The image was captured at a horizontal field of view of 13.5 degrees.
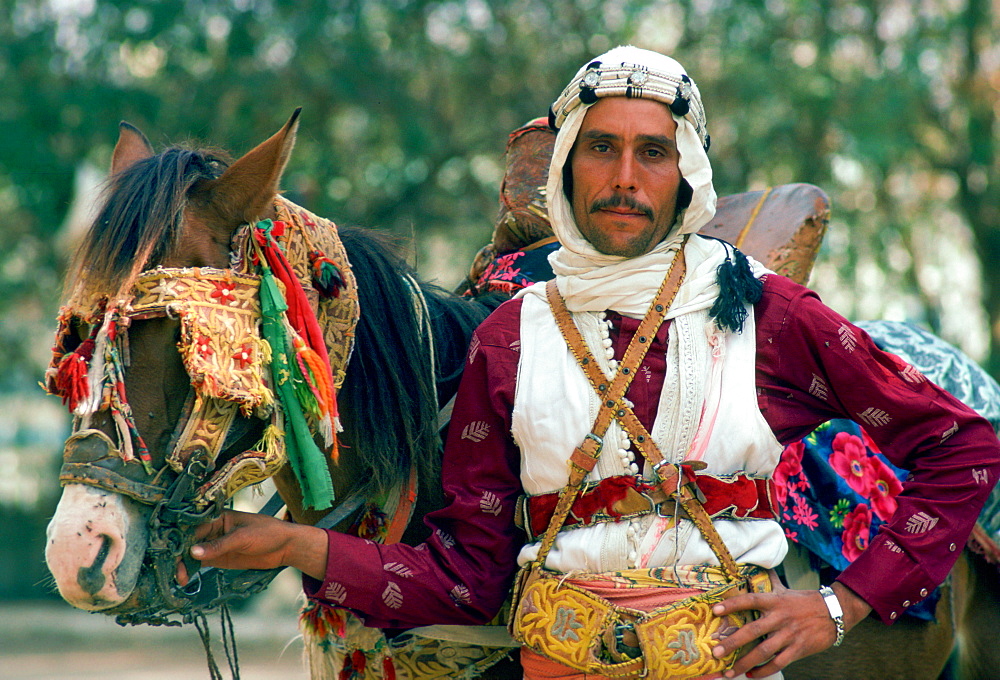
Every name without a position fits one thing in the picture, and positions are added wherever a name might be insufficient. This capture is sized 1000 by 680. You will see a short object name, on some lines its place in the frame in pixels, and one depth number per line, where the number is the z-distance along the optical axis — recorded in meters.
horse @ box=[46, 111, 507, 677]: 4.52
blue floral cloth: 4.96
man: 4.62
